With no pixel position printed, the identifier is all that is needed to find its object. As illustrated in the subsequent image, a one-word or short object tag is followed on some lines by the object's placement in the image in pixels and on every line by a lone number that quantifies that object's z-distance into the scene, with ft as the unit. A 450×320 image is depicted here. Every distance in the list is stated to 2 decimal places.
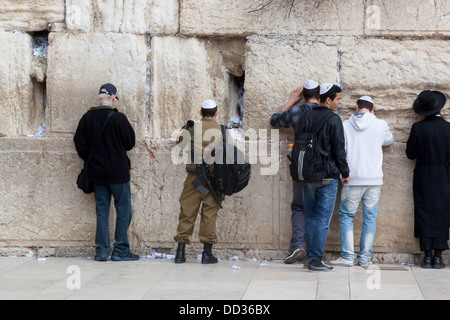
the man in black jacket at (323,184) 41.98
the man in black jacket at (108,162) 45.19
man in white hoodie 44.34
